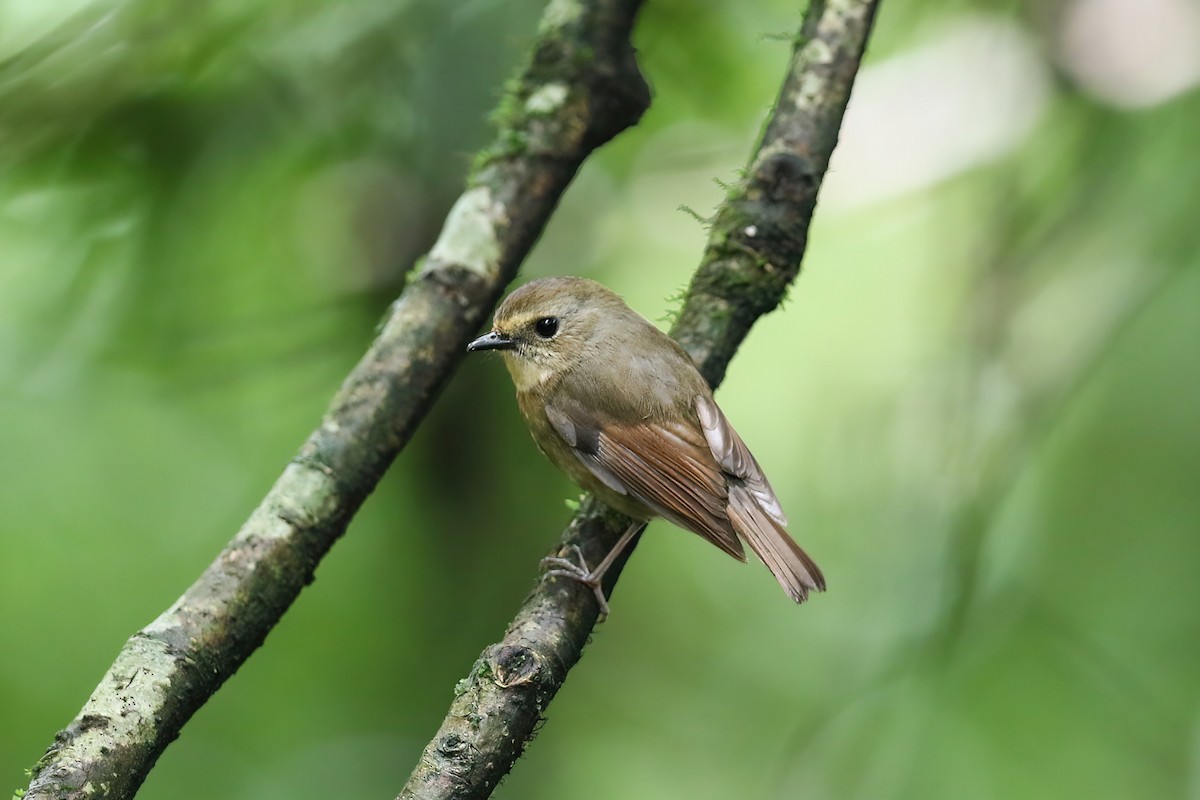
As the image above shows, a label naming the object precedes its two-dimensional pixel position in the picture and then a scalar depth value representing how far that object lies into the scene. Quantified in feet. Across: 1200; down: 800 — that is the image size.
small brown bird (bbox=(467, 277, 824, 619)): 18.97
